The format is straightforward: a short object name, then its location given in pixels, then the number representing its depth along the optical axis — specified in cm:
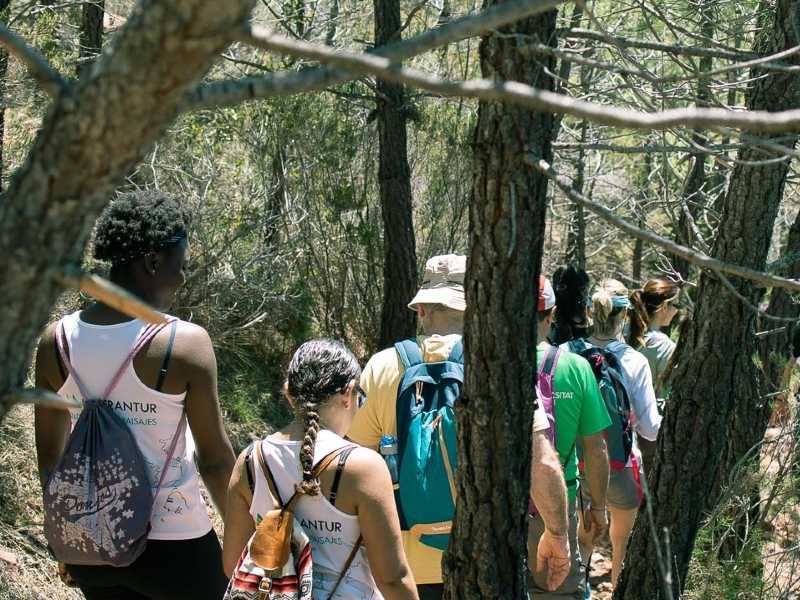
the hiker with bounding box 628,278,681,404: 616
